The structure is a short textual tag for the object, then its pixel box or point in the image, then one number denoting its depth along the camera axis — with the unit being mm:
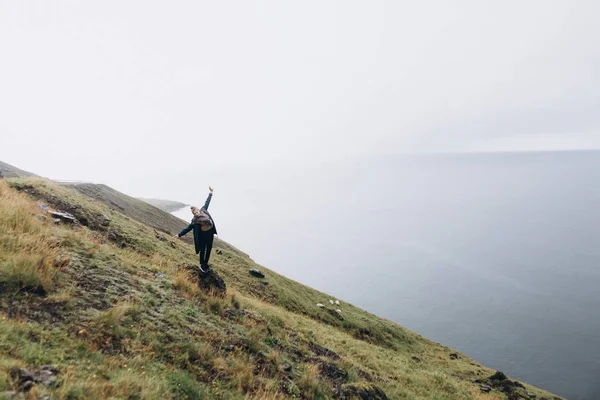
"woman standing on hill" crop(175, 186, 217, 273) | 14109
